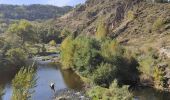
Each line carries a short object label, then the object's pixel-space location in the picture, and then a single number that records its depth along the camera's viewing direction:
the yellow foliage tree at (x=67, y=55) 44.15
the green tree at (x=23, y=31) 68.98
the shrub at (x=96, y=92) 28.35
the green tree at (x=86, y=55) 36.82
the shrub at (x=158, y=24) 61.25
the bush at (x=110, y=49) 36.90
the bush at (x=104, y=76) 34.11
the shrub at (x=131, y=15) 71.48
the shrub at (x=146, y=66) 36.58
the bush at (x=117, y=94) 25.26
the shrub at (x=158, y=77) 35.40
